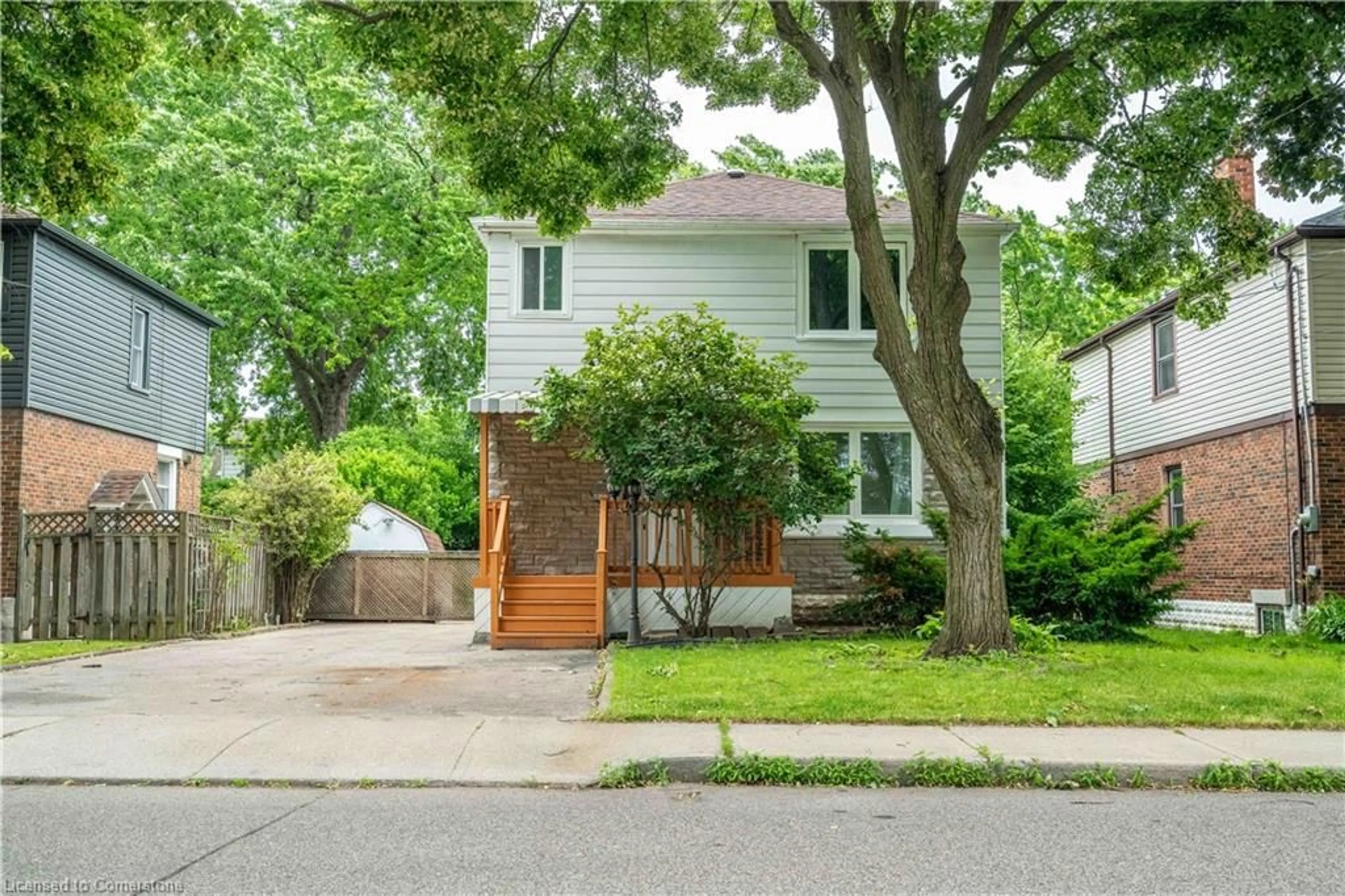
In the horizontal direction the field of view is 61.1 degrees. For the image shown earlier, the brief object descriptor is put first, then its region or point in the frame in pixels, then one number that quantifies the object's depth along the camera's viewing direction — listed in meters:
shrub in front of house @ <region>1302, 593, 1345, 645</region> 15.66
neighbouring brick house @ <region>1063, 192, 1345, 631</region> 17.25
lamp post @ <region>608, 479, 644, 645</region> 13.88
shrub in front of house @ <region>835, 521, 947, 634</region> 14.73
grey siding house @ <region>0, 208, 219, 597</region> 17.81
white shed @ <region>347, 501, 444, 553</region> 27.22
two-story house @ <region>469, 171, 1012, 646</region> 16.81
